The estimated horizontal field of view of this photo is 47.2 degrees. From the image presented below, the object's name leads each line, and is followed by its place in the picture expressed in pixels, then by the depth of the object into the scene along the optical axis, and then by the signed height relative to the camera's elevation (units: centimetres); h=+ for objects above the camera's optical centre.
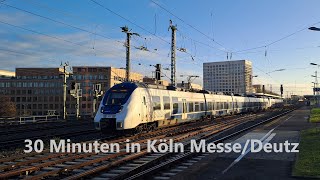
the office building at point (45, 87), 12606 +672
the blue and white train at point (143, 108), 1969 -15
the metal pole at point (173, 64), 4058 +451
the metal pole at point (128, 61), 3712 +455
